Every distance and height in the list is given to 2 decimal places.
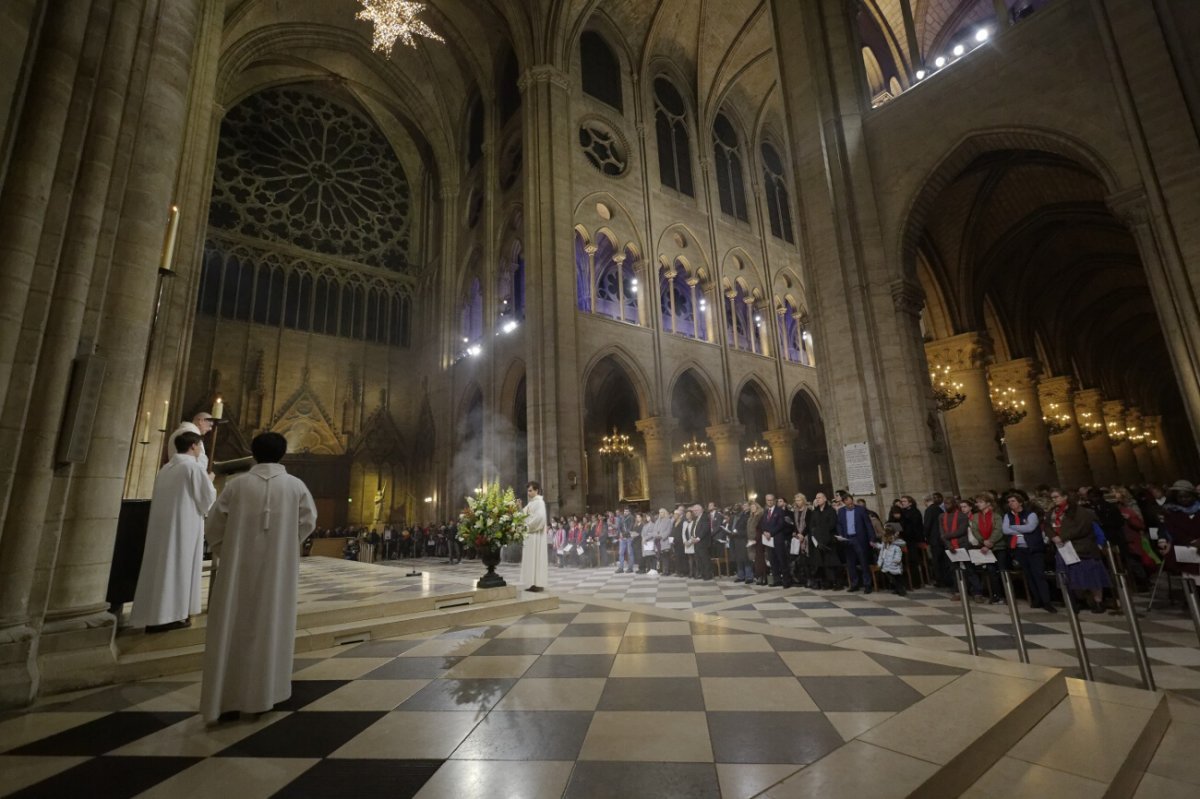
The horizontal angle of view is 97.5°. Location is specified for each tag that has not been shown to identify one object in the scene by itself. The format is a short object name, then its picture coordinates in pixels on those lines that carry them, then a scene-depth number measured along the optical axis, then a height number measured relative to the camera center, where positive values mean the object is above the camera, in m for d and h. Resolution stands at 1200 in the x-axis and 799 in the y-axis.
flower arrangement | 6.20 -0.01
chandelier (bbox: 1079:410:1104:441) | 17.97 +2.46
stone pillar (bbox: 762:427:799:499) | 20.20 +2.05
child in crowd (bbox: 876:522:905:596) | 6.99 -0.73
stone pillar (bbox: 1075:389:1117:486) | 18.36 +1.88
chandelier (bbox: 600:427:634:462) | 18.38 +2.44
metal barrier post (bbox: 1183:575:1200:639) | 3.18 -0.63
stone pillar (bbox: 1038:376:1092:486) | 16.00 +1.96
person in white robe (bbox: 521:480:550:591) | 6.80 -0.39
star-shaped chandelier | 12.01 +11.58
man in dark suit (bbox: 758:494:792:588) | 8.20 -0.42
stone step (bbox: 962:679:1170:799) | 1.91 -1.02
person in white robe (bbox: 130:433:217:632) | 3.71 -0.08
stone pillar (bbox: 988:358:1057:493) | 13.98 +1.61
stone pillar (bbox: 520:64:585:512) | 14.83 +7.00
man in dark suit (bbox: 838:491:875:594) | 7.30 -0.44
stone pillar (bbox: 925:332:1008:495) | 11.95 +1.90
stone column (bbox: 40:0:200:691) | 3.24 +1.22
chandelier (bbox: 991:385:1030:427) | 13.41 +2.45
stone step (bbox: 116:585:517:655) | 3.64 -0.74
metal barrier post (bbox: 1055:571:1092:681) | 3.15 -0.80
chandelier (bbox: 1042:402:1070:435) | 16.31 +2.37
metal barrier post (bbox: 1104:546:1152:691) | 3.02 -0.84
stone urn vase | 5.90 -0.51
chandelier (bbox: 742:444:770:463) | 20.83 +2.22
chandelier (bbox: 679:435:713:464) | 18.70 +2.11
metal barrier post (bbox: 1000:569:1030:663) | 3.39 -0.77
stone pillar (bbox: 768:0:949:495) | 9.11 +4.27
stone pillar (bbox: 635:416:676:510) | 16.70 +1.84
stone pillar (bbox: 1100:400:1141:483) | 20.14 +2.04
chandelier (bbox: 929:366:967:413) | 11.77 +2.54
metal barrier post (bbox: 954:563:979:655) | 3.59 -0.75
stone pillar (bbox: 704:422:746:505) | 18.70 +1.77
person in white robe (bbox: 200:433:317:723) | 2.55 -0.30
